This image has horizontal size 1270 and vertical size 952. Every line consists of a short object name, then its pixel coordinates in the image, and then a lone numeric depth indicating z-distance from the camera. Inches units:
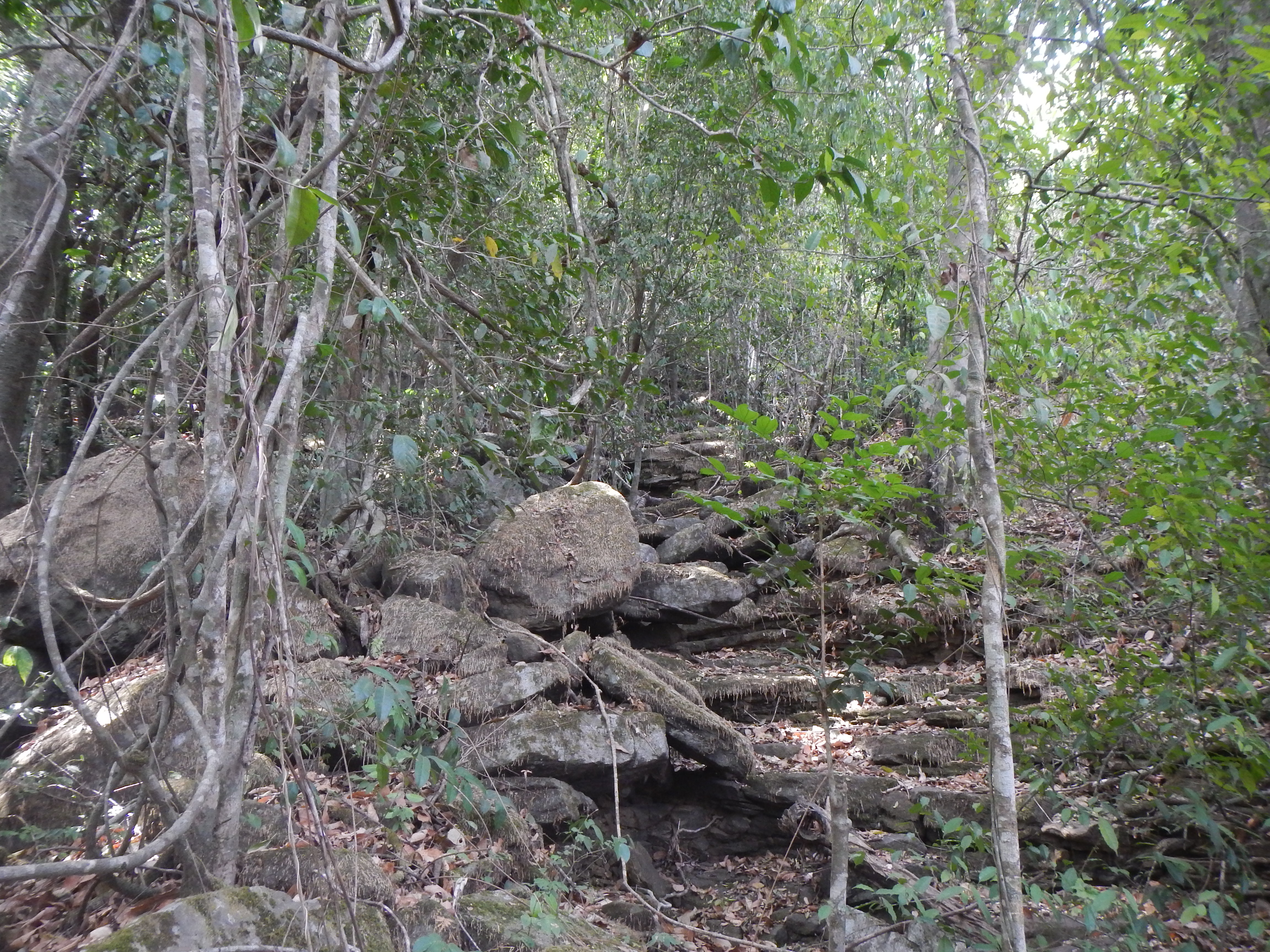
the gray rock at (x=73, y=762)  134.6
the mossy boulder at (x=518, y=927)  134.4
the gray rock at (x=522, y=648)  270.5
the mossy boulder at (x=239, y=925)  90.0
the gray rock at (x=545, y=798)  208.8
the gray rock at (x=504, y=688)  231.6
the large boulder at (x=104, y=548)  225.9
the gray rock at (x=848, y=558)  370.0
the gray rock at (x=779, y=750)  269.4
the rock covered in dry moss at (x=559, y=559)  305.7
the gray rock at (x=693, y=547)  430.6
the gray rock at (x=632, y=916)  182.5
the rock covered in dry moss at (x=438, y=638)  249.3
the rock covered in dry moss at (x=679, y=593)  362.3
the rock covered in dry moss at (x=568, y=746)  215.3
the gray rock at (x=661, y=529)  462.3
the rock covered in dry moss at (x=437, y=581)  283.9
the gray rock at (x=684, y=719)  250.1
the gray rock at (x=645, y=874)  212.8
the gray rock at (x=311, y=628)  137.5
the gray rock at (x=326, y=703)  144.6
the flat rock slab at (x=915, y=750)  247.1
